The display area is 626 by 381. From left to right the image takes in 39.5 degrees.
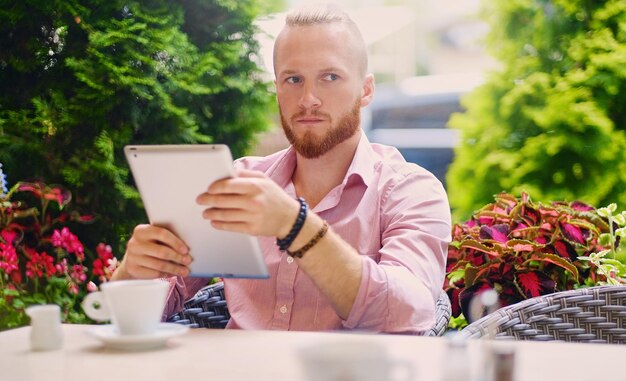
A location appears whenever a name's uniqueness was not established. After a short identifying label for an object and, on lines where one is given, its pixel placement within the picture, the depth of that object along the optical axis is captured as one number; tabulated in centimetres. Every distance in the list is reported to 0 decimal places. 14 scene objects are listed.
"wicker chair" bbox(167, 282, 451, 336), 198
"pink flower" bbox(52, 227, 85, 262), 350
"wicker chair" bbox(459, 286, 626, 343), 173
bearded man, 160
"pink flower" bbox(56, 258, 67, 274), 355
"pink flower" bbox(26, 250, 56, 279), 353
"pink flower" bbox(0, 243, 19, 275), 334
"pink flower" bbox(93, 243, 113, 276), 353
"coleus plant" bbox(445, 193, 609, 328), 238
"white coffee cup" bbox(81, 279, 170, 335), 136
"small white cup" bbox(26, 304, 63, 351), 137
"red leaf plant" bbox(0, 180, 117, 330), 343
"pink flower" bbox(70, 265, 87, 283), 356
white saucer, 134
